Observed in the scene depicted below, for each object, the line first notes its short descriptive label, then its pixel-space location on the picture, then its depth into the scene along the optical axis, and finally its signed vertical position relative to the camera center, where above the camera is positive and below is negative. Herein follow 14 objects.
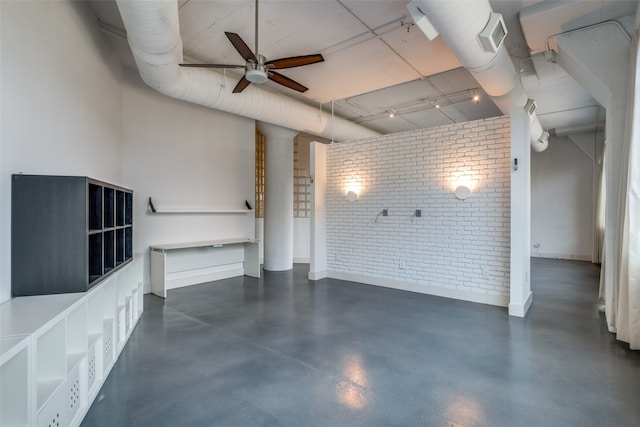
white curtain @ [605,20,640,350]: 2.88 -0.16
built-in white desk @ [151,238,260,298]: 5.06 -0.97
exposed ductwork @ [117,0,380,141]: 2.73 +1.76
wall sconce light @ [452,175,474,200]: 4.73 +0.37
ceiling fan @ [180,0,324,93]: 3.25 +1.67
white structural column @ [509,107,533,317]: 4.11 +0.05
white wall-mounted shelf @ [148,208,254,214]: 5.36 +0.02
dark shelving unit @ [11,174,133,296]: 2.02 -0.15
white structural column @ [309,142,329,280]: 6.23 -0.01
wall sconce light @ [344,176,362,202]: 6.05 +0.45
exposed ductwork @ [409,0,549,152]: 2.64 +1.71
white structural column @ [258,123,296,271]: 7.24 +0.30
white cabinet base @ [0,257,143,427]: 1.44 -0.86
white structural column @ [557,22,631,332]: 3.36 +1.35
